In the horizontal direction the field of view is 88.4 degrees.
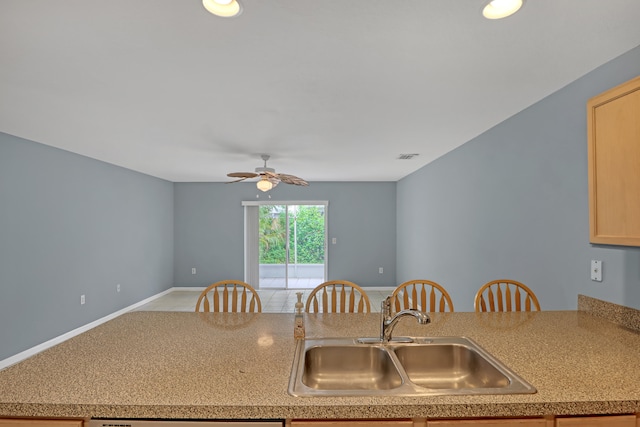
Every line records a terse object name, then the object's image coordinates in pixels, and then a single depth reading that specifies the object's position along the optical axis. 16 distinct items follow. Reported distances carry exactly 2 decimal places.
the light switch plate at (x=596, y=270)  2.03
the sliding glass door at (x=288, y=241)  7.50
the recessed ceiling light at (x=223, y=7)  1.38
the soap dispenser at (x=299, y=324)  1.56
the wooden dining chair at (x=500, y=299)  2.17
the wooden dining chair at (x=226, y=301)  2.15
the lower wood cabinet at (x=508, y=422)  1.02
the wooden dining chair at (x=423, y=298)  2.21
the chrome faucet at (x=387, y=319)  1.47
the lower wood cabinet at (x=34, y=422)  1.02
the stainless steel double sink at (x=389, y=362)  1.42
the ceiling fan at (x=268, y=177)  4.19
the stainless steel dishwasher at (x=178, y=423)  1.01
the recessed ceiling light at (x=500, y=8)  1.37
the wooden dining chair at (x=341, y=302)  2.20
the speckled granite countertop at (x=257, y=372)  1.01
